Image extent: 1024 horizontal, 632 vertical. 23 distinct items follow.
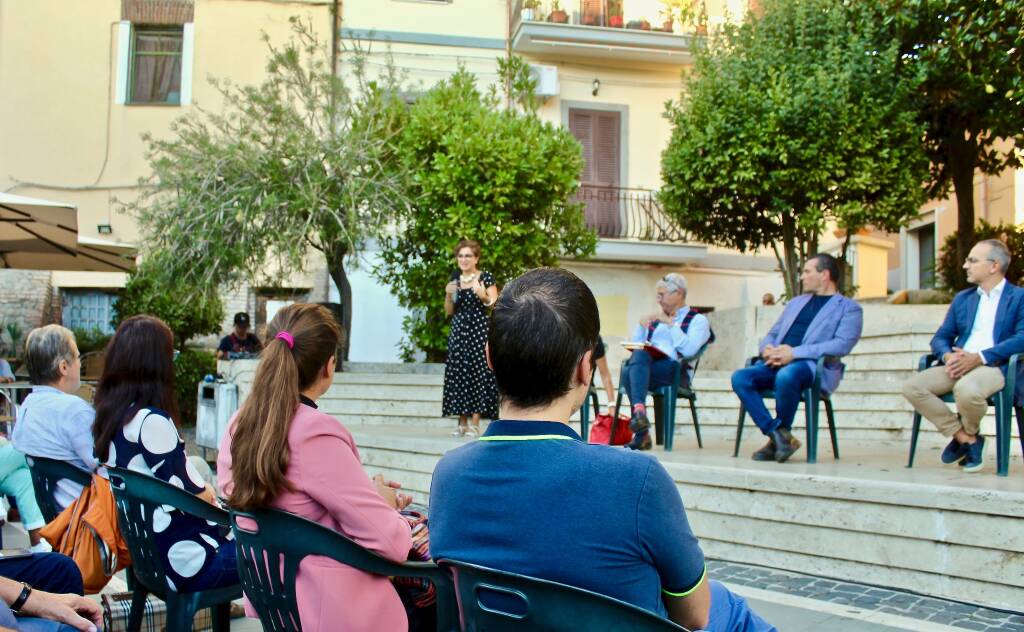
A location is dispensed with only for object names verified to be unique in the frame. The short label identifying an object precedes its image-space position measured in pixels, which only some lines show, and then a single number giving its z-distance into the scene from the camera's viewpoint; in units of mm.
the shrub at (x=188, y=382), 14250
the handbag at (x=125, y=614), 3484
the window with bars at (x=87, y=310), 17250
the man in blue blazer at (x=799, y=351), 6059
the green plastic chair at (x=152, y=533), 2957
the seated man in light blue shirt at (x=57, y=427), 3904
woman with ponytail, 2398
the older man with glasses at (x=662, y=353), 6965
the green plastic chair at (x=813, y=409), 6023
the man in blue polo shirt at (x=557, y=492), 1787
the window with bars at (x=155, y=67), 17562
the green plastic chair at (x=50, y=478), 3691
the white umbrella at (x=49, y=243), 9141
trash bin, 9891
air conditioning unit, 17188
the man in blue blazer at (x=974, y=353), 5359
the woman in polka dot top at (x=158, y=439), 3096
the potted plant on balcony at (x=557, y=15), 17312
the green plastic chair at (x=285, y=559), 2357
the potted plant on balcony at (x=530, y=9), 17031
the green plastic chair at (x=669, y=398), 6926
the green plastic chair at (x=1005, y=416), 5250
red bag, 6867
